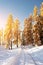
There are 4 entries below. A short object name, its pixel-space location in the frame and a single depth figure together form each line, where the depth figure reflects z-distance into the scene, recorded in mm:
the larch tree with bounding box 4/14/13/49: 18845
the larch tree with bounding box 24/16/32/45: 21489
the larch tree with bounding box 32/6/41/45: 17428
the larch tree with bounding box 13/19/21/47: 21326
